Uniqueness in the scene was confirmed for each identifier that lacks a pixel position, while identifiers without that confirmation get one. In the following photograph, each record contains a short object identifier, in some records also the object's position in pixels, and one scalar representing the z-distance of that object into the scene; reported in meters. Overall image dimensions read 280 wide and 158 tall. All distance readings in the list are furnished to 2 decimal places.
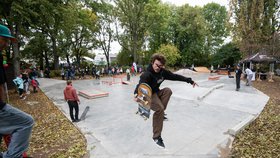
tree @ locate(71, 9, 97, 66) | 25.05
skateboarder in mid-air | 3.00
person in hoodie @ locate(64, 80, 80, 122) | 6.05
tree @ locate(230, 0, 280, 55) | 18.06
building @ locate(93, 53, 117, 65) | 30.25
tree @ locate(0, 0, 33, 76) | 9.30
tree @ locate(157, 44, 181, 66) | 31.34
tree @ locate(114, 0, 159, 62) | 28.69
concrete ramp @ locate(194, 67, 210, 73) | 33.52
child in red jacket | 12.15
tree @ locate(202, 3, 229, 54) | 41.09
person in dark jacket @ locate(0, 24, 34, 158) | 2.05
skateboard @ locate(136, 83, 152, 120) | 2.88
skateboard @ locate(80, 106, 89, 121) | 6.47
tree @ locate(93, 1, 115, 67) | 29.01
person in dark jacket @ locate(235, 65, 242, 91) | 11.11
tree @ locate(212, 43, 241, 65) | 35.40
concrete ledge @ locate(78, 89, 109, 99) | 10.16
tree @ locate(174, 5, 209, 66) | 35.84
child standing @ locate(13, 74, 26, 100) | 10.09
